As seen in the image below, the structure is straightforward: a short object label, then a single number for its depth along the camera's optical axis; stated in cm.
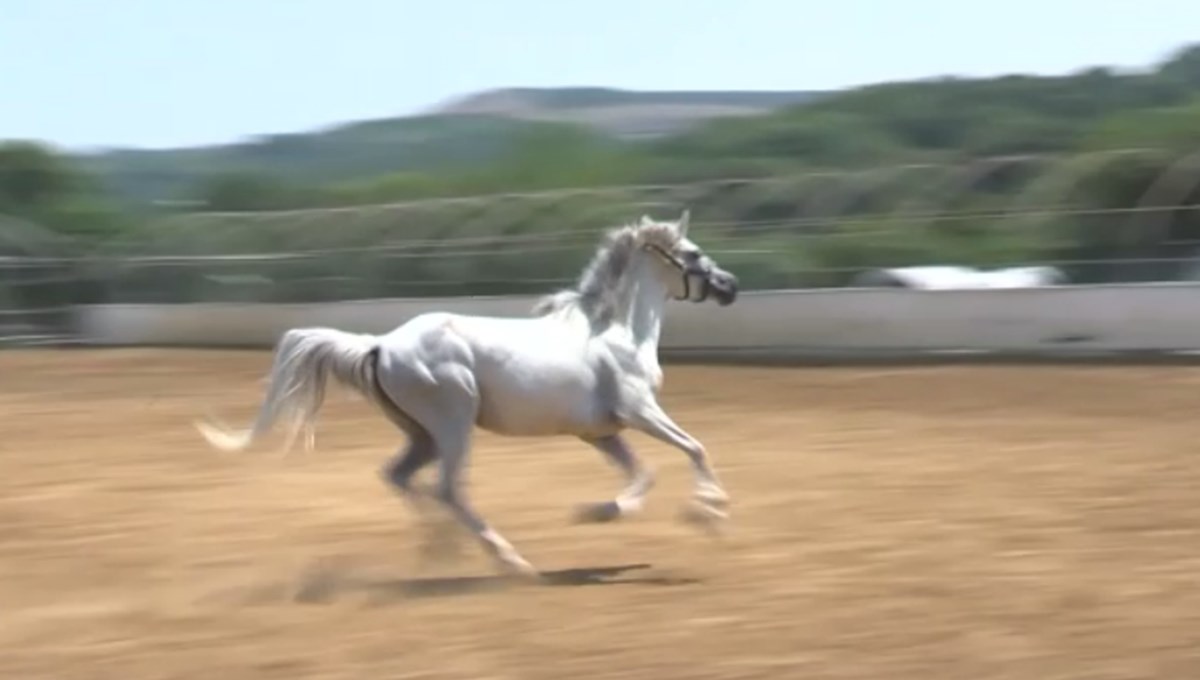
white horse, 1736
